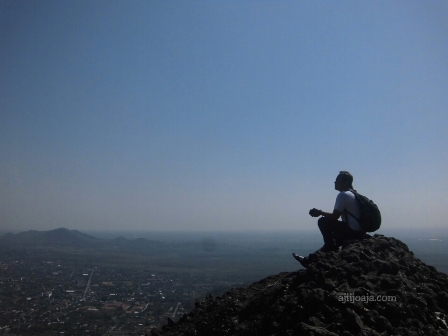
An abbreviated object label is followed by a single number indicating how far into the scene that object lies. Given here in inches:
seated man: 226.8
